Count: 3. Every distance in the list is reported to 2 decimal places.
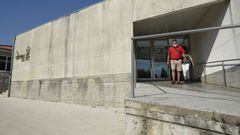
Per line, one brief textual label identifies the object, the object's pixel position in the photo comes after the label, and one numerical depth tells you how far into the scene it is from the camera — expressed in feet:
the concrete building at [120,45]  28.63
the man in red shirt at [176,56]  25.07
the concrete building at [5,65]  77.28
